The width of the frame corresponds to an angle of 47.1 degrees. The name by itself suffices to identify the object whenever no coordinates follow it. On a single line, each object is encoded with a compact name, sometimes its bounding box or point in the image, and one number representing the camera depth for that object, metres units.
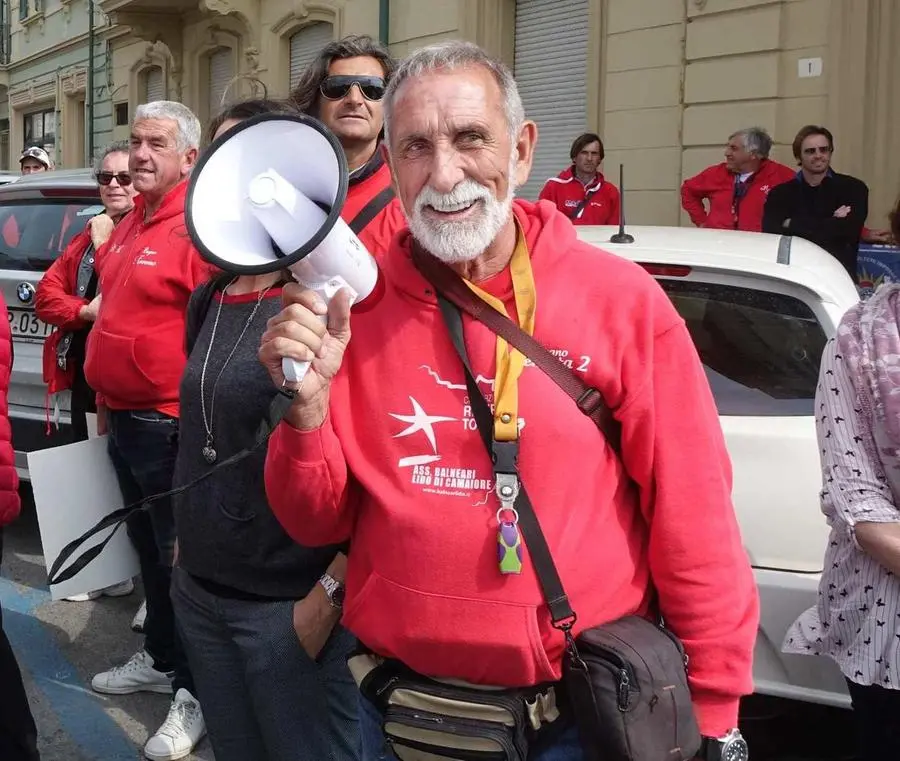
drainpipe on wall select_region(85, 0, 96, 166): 20.73
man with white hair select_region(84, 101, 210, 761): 3.43
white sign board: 3.21
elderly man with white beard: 1.62
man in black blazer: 6.95
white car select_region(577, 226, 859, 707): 2.88
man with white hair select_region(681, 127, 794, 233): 7.74
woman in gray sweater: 2.21
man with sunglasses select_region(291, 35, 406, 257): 2.75
